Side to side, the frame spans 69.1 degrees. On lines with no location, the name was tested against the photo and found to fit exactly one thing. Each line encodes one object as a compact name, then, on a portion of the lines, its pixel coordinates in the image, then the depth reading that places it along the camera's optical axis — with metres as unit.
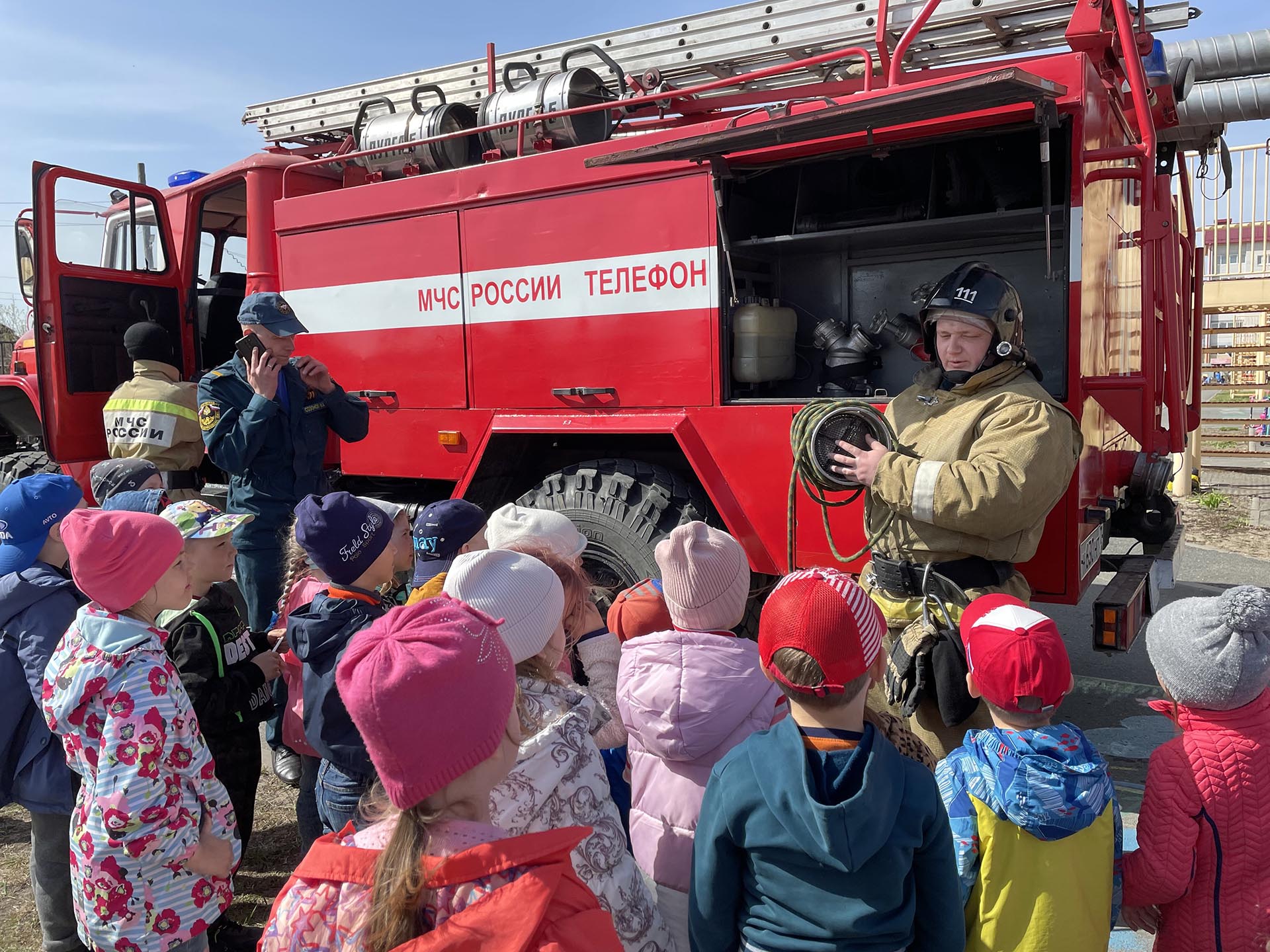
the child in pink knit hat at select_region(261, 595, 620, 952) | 1.17
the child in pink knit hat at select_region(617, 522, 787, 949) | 1.95
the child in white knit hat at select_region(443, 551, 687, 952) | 1.69
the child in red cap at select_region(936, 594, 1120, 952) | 1.74
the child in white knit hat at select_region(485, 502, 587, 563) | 2.77
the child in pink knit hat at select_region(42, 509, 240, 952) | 2.03
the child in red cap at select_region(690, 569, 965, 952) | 1.49
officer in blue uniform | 4.01
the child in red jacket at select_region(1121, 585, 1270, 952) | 1.87
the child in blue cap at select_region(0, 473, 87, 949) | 2.50
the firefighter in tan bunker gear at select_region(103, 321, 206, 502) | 5.04
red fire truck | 3.40
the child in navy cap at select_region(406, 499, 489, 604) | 2.82
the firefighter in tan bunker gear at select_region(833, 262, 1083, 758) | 2.71
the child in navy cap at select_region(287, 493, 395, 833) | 2.24
